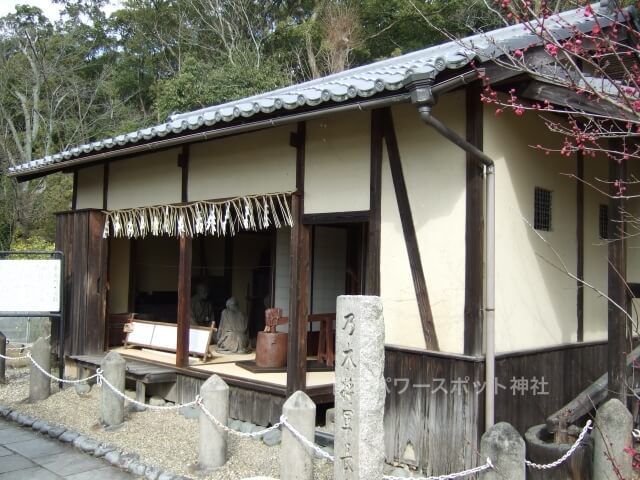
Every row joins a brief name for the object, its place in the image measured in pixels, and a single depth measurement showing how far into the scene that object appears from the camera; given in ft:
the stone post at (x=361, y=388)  14.08
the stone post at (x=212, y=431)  20.16
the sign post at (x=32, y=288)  32.60
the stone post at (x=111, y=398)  25.39
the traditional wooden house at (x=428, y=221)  18.85
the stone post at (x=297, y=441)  17.21
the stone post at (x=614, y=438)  15.64
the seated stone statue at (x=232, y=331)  35.96
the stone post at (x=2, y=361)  34.32
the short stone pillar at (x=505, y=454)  13.20
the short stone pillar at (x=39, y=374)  29.96
